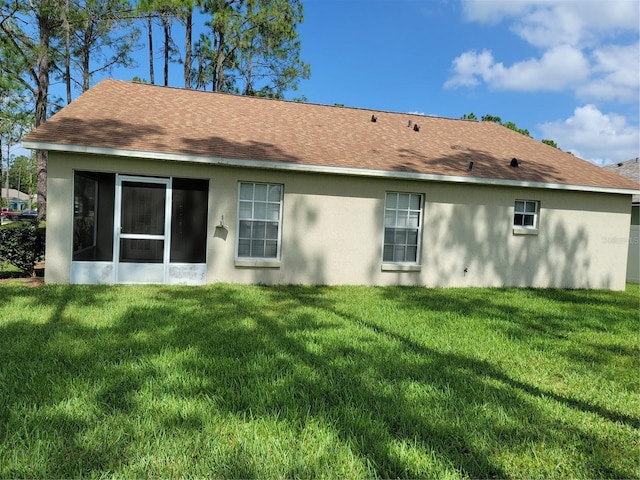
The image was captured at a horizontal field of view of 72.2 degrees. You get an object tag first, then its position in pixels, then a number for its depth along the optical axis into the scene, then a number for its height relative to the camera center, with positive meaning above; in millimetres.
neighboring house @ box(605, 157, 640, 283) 14180 -268
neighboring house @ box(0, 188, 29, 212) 84294 +1708
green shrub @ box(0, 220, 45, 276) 9008 -750
